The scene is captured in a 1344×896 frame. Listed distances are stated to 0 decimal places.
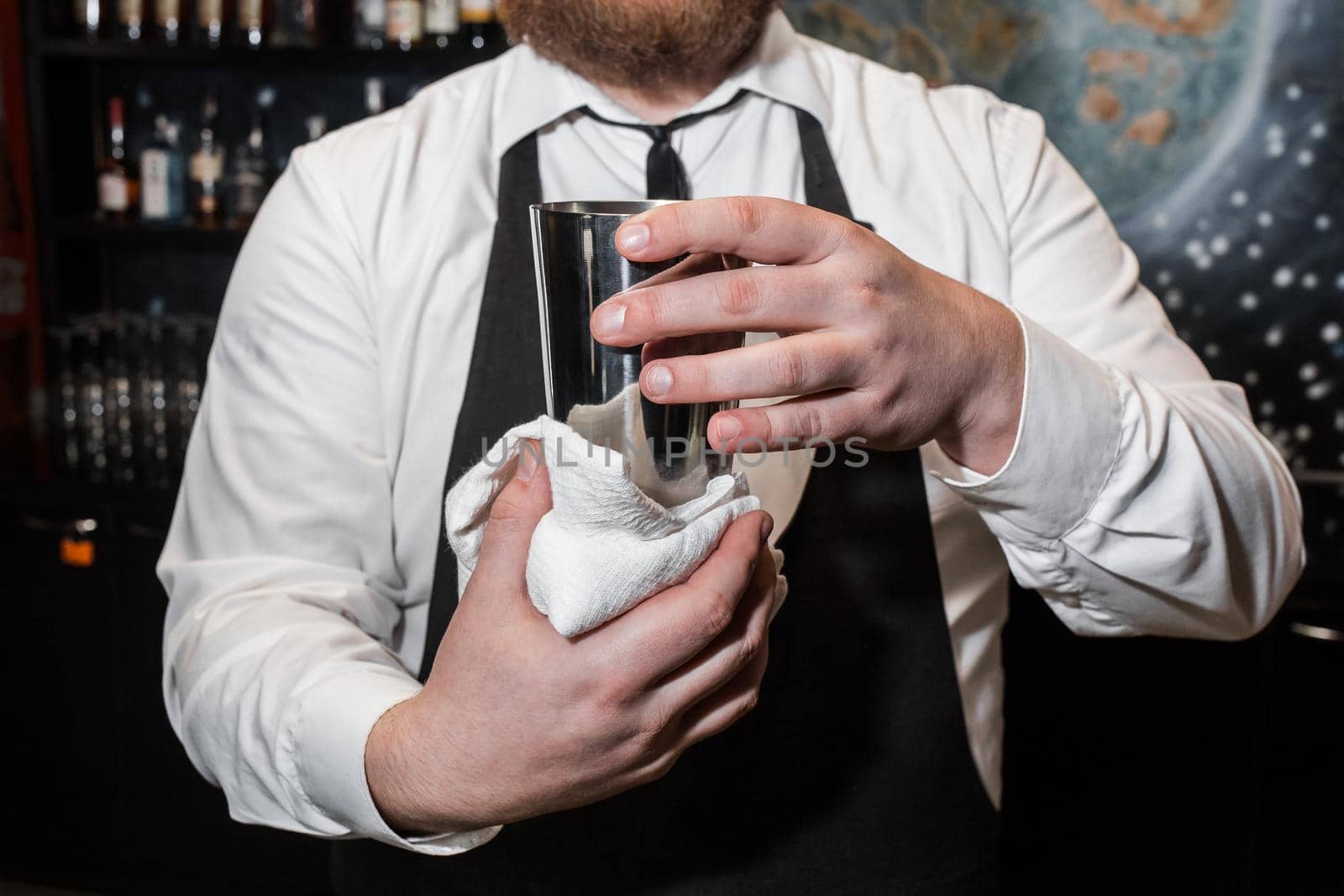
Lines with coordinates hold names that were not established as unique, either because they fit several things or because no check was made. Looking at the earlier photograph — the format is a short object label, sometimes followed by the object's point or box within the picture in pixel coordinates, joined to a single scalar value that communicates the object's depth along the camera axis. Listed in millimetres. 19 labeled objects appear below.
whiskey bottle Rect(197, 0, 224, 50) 2859
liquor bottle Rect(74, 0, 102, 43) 2941
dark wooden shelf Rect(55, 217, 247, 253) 2855
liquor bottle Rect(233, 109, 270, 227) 2887
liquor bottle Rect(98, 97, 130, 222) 2977
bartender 879
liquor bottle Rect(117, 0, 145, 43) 2906
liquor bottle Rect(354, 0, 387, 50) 2775
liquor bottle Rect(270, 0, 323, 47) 2805
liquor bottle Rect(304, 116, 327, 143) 2840
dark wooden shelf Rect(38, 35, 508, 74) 2664
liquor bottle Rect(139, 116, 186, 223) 2930
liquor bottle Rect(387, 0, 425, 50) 2705
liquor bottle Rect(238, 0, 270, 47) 2836
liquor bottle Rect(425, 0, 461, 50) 2705
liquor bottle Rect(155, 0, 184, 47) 2900
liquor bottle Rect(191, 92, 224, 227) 2910
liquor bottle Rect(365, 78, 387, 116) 2893
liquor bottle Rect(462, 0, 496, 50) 2631
